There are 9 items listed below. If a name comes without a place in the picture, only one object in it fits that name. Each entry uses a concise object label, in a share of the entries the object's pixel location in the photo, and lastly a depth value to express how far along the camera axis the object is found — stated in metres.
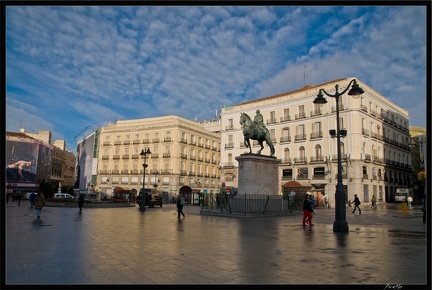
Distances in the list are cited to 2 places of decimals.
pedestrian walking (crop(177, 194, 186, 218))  20.31
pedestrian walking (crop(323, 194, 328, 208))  42.27
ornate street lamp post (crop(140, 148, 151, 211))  28.61
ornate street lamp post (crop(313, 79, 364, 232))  13.30
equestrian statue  23.20
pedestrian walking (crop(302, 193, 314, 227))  15.10
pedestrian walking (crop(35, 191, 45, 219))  18.34
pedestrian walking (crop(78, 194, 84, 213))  26.96
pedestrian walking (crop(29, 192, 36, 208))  32.72
